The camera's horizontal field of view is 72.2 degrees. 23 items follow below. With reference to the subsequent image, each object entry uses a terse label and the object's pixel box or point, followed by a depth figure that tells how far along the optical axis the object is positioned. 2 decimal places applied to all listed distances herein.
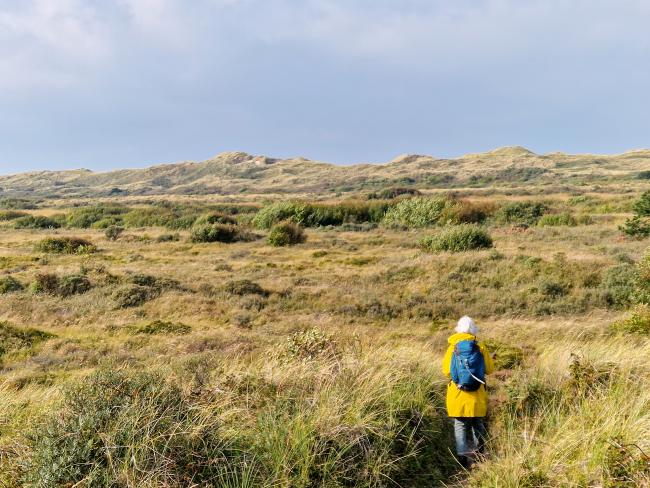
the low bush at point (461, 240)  24.80
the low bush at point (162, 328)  12.69
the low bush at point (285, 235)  31.52
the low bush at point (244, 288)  17.08
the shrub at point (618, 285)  13.83
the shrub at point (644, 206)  27.69
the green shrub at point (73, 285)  17.45
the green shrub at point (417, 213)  41.06
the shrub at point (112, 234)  36.47
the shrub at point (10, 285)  17.77
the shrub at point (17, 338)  11.27
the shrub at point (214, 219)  39.56
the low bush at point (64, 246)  29.02
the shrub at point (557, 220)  37.25
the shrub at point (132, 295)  15.86
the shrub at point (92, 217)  50.69
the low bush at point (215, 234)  33.69
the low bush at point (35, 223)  49.59
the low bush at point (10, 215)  56.68
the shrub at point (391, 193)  67.44
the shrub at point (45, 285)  17.42
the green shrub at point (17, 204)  82.31
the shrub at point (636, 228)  25.33
